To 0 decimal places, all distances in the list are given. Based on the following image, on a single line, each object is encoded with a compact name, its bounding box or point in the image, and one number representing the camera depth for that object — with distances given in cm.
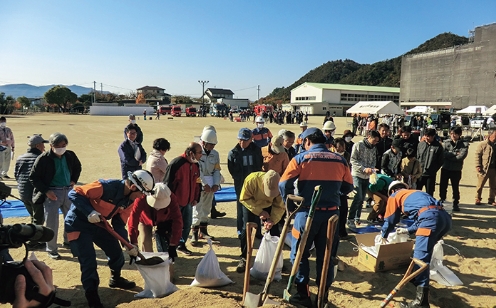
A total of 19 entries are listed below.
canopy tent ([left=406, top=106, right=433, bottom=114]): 3372
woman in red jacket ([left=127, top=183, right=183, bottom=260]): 379
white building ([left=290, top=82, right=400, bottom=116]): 6500
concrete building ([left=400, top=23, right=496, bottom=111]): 4659
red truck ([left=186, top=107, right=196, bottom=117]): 5219
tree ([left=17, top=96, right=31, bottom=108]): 6103
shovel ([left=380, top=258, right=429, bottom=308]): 319
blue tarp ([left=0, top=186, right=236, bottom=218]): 643
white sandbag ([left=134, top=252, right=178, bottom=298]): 341
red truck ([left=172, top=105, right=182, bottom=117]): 5072
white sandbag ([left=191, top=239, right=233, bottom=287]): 375
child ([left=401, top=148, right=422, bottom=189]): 642
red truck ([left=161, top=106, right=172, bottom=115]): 5647
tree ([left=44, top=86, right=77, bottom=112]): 5978
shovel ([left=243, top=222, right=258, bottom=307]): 308
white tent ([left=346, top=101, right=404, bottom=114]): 2374
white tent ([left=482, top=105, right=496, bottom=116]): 2578
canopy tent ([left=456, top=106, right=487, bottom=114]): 2755
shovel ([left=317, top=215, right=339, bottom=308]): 302
